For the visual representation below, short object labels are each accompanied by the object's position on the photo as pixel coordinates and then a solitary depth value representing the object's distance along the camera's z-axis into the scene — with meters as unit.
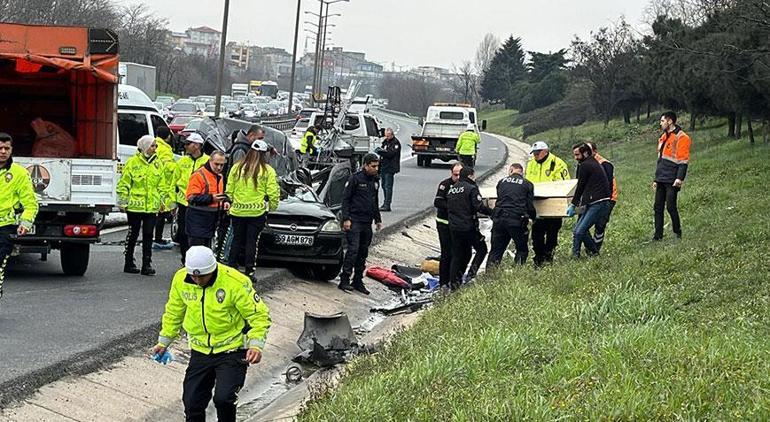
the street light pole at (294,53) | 68.56
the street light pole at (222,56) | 44.24
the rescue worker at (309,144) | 31.06
